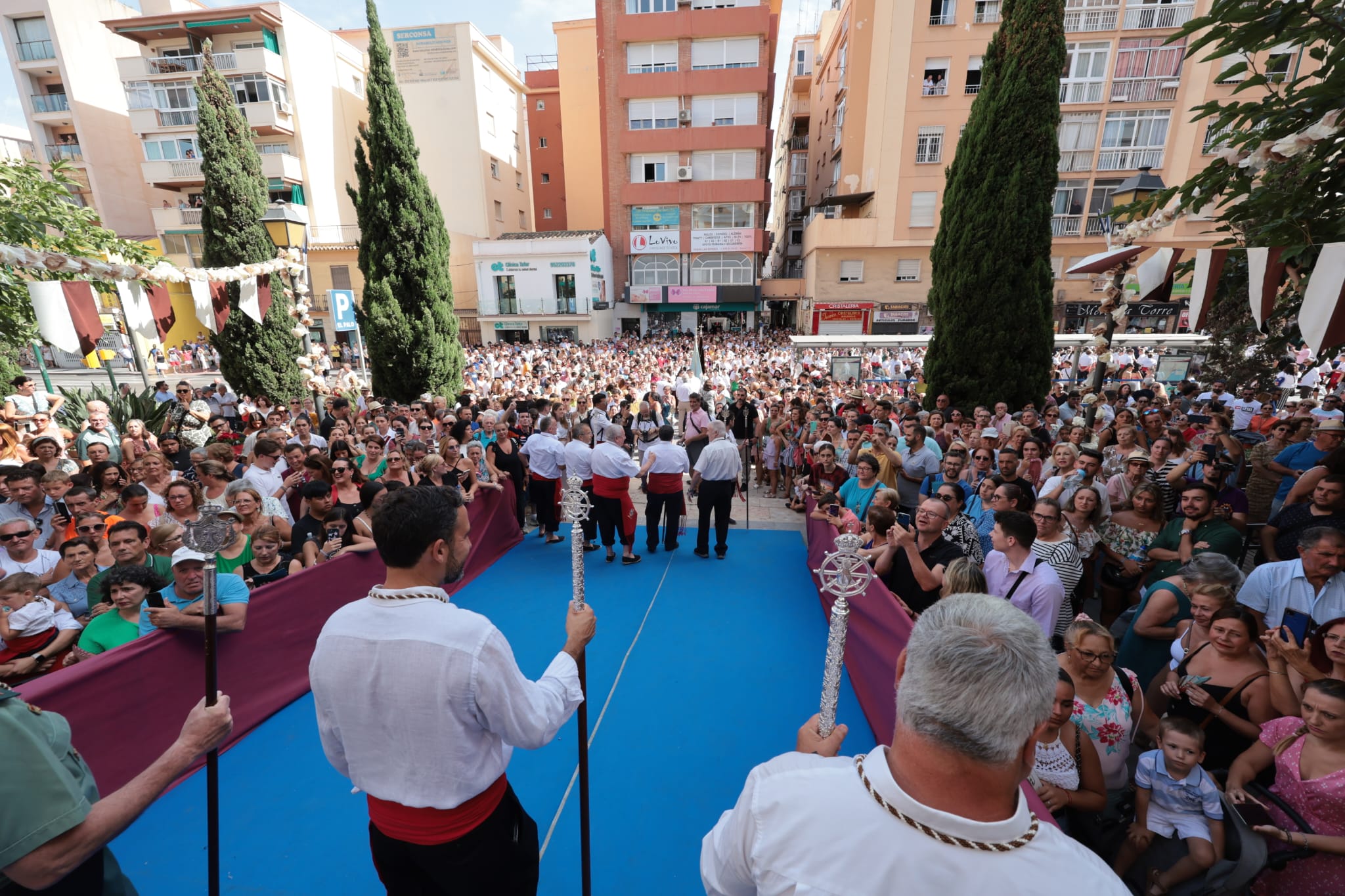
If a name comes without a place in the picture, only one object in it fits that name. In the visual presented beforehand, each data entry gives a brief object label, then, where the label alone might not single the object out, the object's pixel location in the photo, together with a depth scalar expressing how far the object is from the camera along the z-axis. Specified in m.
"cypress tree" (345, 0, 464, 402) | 12.36
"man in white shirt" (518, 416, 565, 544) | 7.06
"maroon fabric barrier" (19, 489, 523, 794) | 3.01
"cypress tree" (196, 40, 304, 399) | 12.80
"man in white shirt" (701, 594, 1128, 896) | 1.01
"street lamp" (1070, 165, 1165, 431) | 6.26
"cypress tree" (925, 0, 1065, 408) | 9.40
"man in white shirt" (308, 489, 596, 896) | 1.77
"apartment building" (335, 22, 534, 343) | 31.33
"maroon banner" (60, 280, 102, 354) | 6.77
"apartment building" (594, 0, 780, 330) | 28.38
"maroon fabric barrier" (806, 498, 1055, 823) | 3.45
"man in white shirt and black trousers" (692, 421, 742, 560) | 6.63
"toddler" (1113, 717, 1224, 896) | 2.34
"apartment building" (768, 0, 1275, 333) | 22.23
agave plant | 9.23
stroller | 2.25
